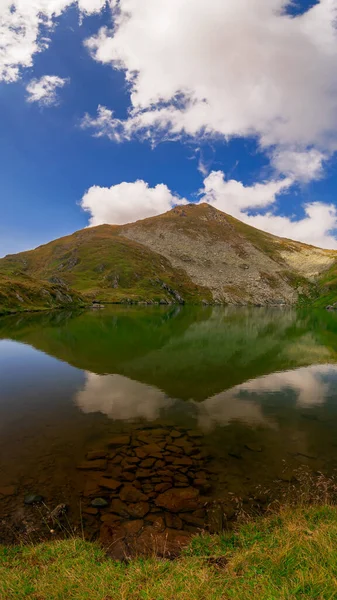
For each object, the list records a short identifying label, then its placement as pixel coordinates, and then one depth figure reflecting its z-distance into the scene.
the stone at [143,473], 17.27
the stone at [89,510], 14.22
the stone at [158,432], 22.74
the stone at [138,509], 14.21
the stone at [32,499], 14.76
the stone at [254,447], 20.87
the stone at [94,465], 18.03
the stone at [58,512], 13.83
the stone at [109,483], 16.25
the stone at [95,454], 19.33
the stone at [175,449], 20.28
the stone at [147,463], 18.44
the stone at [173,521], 13.49
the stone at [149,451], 19.73
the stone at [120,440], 21.22
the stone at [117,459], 18.87
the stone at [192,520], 13.62
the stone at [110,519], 13.60
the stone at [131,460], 18.88
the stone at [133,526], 13.05
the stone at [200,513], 14.09
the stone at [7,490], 15.32
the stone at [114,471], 17.42
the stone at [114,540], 11.60
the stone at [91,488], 15.64
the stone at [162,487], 16.09
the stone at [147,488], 15.98
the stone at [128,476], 17.05
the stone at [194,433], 22.80
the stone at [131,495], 15.34
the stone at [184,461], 18.67
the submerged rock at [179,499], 14.75
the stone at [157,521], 13.42
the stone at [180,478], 16.91
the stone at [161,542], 11.63
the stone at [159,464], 18.39
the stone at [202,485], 16.14
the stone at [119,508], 14.27
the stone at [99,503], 14.73
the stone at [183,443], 21.27
